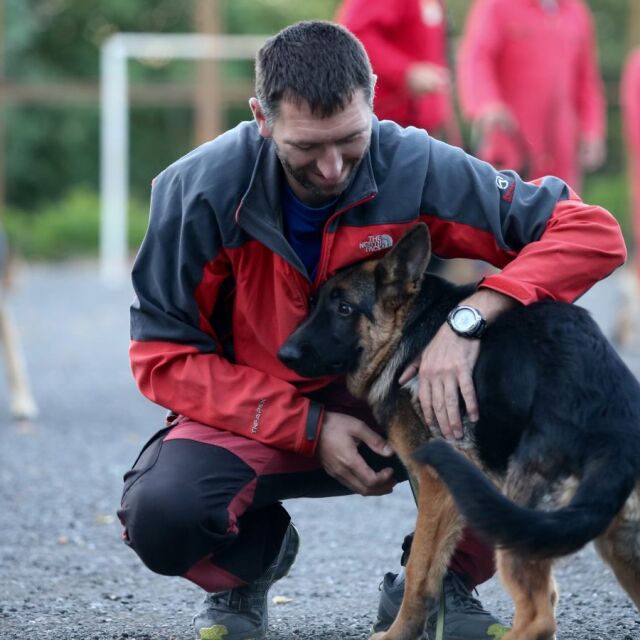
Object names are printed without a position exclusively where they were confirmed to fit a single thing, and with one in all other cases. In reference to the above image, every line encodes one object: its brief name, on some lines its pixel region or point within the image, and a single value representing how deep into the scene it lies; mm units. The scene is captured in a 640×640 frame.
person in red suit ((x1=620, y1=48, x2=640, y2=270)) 20109
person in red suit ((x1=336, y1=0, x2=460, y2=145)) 14555
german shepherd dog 5965
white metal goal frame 34594
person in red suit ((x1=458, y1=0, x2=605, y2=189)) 16469
